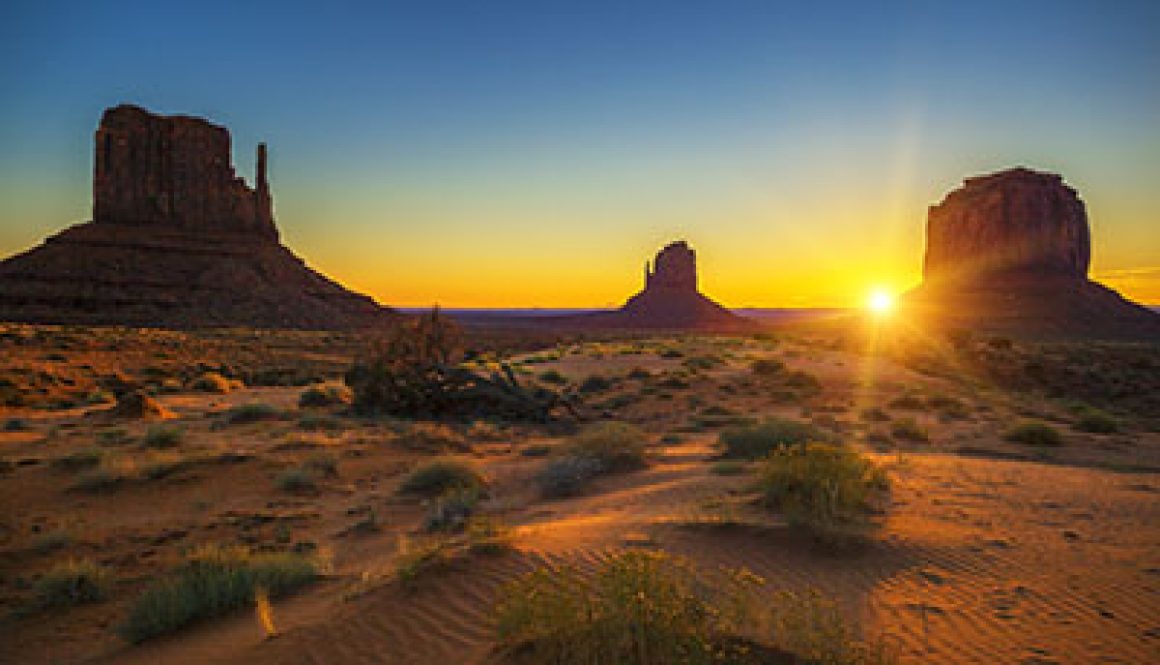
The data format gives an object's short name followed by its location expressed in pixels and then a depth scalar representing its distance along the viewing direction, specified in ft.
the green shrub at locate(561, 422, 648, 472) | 34.19
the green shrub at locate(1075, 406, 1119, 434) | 48.78
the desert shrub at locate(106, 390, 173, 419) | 47.39
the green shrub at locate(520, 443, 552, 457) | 39.27
